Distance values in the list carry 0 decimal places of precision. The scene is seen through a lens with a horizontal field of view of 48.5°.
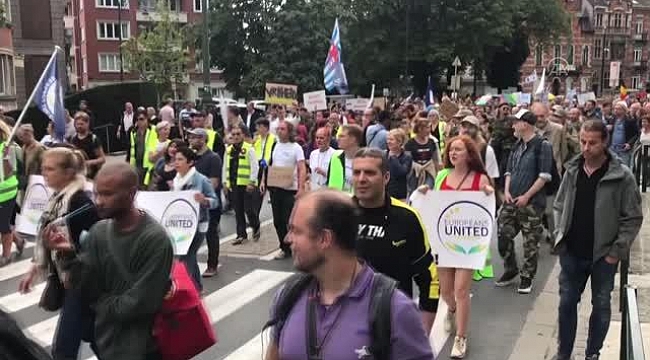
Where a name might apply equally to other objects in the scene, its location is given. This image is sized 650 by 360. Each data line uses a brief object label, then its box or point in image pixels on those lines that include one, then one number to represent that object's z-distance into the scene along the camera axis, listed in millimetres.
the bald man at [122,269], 3406
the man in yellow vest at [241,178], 9992
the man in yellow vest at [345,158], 7277
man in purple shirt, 2385
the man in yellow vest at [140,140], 12641
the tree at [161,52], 52469
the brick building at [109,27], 68875
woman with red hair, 5723
